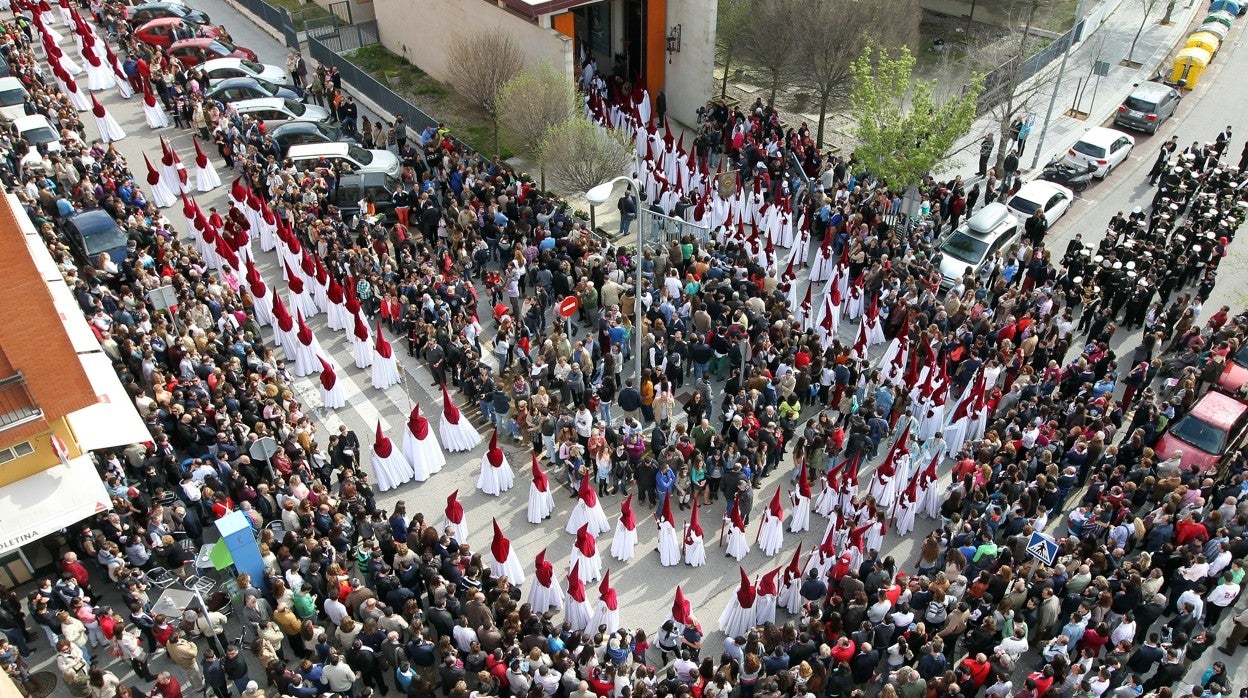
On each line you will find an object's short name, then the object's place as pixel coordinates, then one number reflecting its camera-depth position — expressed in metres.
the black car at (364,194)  23.64
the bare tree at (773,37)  27.97
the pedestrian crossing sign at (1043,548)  13.84
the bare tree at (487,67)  26.83
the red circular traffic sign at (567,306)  17.58
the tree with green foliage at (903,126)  23.03
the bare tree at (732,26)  29.61
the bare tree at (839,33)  27.31
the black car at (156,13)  32.50
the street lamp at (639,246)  14.27
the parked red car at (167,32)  31.31
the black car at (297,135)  25.75
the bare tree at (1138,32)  34.53
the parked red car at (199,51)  30.14
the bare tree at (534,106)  24.39
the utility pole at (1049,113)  26.82
